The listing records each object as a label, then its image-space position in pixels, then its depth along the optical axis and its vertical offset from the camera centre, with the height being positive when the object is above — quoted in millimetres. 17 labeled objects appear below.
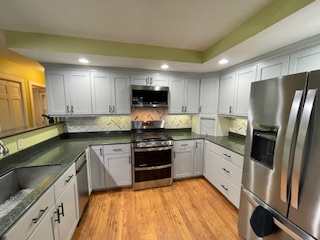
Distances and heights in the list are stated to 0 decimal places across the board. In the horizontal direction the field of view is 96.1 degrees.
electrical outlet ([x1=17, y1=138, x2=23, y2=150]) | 1629 -420
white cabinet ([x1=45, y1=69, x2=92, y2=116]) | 2351 +245
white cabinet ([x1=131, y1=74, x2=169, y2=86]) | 2680 +518
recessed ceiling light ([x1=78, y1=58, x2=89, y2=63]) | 2088 +688
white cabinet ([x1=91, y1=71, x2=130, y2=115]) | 2525 +248
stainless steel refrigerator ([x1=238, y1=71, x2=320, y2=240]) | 928 -352
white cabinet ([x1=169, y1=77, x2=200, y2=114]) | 2891 +239
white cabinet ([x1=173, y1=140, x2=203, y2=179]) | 2744 -999
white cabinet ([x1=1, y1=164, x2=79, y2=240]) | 871 -841
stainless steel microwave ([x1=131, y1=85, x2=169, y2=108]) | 2617 +201
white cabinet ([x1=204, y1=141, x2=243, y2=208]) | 2008 -1012
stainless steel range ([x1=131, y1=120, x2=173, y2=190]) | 2467 -954
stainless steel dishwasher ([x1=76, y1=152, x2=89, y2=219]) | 1814 -1010
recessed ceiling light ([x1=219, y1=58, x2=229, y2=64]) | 2145 +697
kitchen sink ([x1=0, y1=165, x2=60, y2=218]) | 1233 -731
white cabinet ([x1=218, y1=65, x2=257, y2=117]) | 2145 +259
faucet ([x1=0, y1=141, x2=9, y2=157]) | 1102 -341
